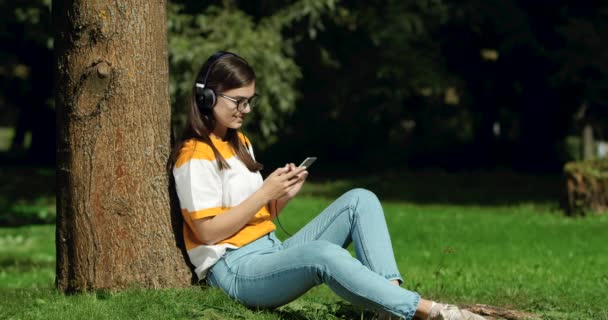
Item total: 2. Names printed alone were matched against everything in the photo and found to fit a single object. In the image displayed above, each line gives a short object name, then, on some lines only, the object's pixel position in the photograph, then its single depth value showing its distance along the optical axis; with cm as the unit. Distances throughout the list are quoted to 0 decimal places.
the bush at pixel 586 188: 1648
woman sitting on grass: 560
